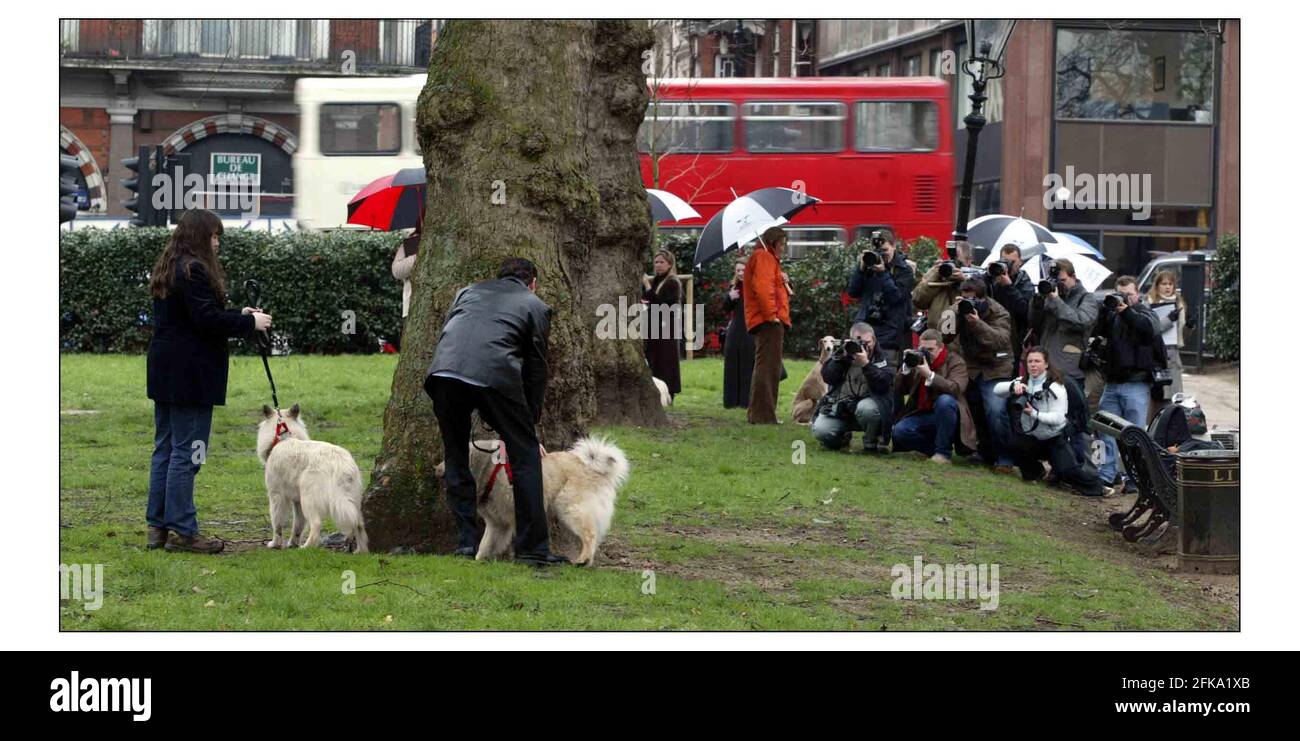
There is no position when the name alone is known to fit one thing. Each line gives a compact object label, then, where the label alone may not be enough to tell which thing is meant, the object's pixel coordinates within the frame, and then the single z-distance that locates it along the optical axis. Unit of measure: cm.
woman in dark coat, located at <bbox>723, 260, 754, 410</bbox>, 1836
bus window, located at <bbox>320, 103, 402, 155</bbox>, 2861
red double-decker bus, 2859
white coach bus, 2862
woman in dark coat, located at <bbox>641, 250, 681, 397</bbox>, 1873
